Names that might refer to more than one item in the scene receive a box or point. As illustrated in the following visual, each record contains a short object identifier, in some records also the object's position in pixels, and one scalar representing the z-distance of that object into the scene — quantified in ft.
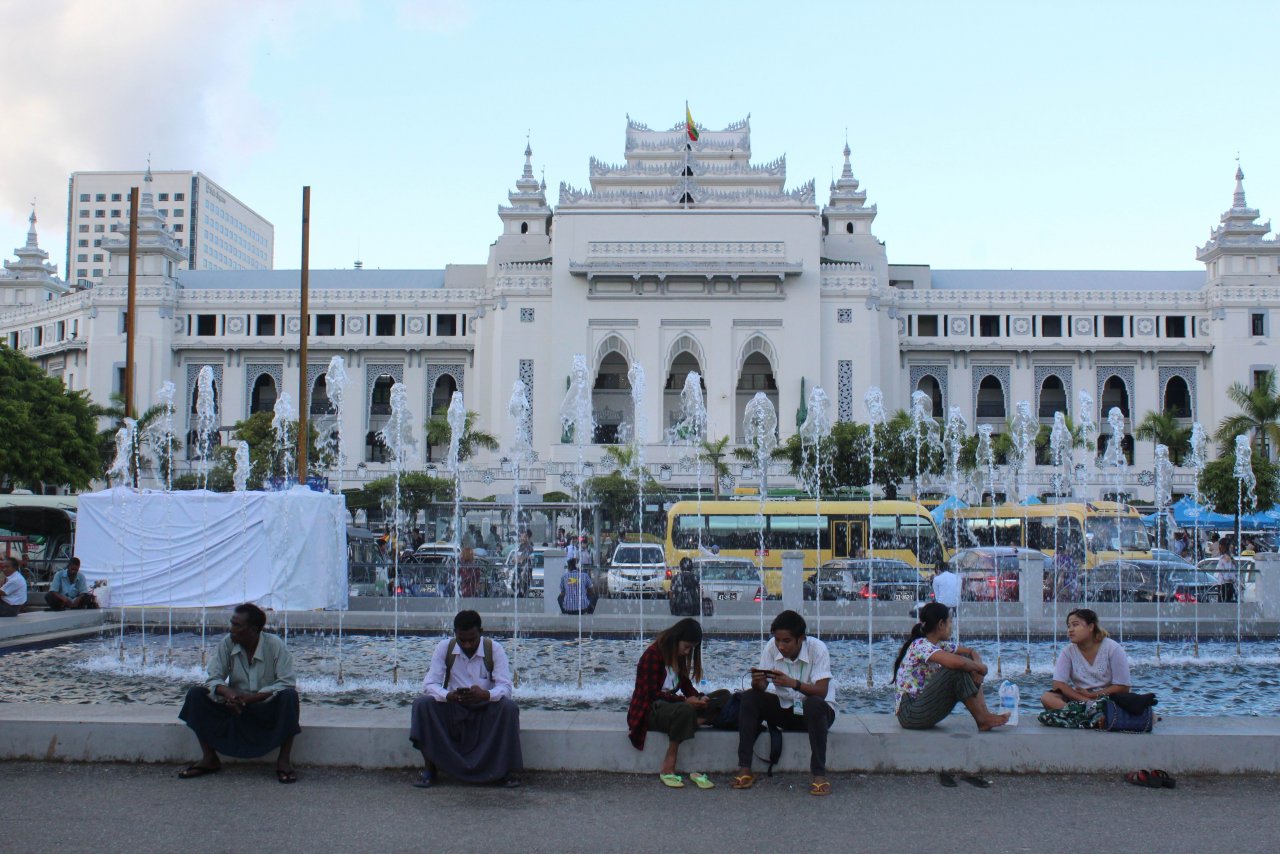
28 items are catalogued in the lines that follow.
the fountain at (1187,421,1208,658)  87.35
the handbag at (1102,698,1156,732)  21.76
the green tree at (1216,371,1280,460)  110.11
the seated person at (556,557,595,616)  49.37
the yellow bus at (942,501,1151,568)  81.76
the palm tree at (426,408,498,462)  133.28
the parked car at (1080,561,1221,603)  59.26
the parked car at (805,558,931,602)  58.85
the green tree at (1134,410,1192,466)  138.62
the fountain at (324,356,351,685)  41.98
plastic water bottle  22.66
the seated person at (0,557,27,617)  44.19
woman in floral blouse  21.84
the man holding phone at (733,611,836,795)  20.67
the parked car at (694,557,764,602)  62.13
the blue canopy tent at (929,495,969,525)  90.97
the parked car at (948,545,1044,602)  62.13
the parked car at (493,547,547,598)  60.70
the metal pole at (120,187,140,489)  63.62
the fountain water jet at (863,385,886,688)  41.44
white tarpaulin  50.42
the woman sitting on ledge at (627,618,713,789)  21.02
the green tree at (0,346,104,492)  99.25
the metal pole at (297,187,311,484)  62.23
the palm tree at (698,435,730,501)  121.80
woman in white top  22.76
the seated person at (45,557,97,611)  47.50
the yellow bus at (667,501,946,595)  79.56
